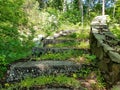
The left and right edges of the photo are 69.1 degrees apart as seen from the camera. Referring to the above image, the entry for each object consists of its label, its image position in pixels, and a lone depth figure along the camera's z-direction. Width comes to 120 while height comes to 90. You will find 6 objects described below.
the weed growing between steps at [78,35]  3.34
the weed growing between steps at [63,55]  2.10
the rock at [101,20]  3.16
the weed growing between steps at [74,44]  2.76
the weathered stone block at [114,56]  1.52
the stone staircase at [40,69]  1.79
